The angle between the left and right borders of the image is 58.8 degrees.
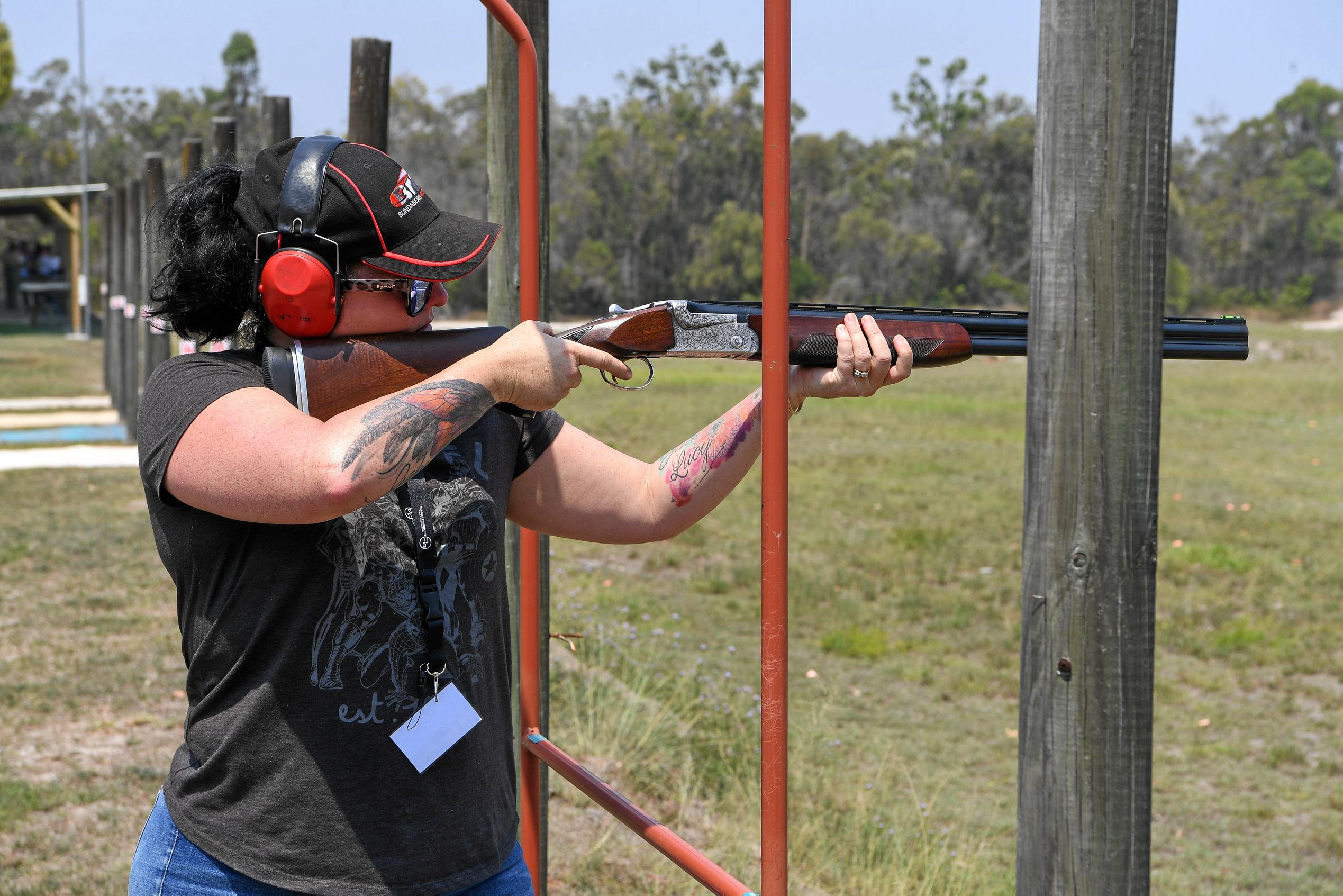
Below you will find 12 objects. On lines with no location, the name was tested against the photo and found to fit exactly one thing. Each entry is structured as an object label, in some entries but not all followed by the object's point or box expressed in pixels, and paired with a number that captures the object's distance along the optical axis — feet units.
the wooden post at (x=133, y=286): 41.47
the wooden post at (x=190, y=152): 32.09
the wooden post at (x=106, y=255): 49.67
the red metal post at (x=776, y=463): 5.82
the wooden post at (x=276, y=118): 24.68
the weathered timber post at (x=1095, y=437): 4.99
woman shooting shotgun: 5.92
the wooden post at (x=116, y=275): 46.52
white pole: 89.51
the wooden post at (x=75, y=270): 104.91
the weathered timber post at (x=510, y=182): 9.82
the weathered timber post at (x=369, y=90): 16.60
